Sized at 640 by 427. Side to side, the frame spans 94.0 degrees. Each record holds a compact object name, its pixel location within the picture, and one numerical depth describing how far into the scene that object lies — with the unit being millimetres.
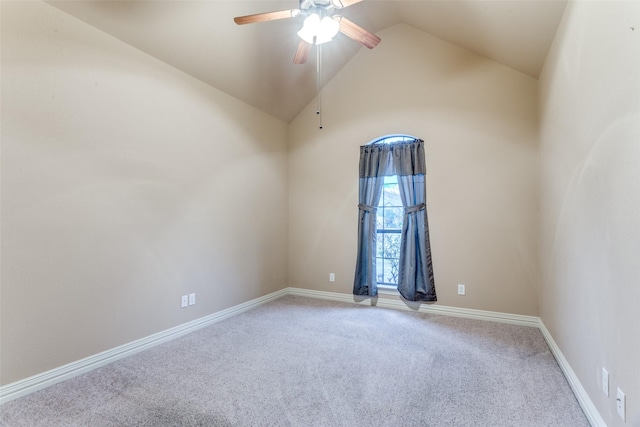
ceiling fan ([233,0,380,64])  2158
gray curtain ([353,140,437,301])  3609
